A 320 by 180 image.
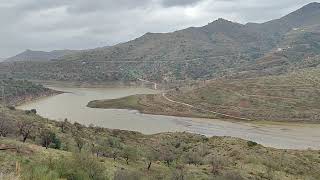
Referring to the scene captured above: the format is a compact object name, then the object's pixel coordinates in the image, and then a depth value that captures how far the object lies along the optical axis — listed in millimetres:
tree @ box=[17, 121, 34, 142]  45419
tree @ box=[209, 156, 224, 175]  40419
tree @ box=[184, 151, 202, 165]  46344
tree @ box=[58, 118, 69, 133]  58756
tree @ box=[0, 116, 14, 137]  42475
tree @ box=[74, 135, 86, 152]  45719
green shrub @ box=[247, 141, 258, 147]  60344
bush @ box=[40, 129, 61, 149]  43094
